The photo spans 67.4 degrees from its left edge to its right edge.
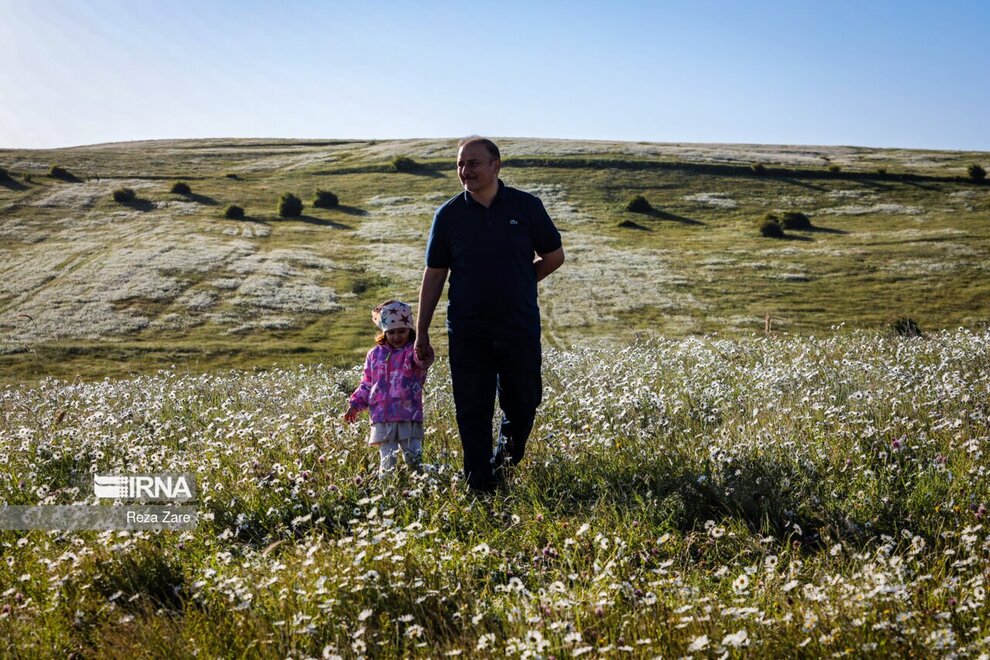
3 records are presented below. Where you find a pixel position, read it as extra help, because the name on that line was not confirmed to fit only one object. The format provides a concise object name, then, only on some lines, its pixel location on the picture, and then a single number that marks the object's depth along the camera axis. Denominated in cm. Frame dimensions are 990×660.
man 560
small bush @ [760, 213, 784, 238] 4084
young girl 621
